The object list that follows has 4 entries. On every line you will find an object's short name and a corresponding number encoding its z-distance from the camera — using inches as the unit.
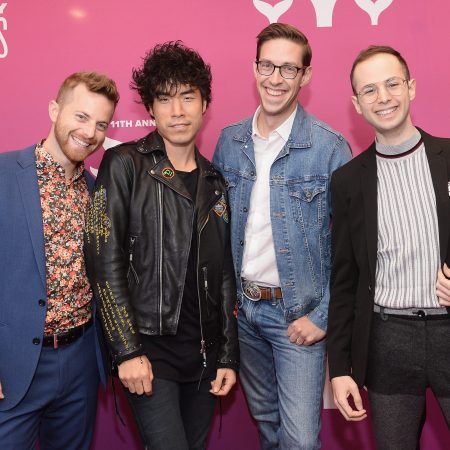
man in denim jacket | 88.4
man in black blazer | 73.0
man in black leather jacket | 77.7
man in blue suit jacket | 77.2
